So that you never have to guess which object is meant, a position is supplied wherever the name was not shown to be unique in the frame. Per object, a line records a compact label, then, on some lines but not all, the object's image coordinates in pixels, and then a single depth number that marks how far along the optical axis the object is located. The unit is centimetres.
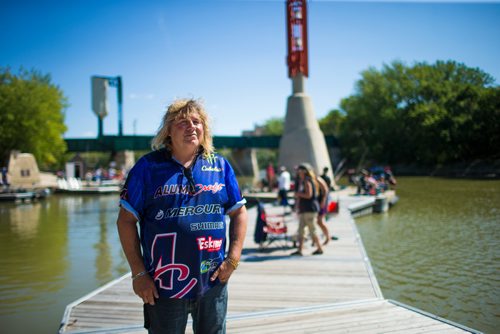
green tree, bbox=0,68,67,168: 3566
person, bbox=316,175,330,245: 797
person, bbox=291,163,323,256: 715
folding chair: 770
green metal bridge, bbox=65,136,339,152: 5056
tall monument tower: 2248
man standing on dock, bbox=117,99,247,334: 221
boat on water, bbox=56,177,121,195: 3019
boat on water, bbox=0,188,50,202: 2378
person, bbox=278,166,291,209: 1398
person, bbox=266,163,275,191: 2158
